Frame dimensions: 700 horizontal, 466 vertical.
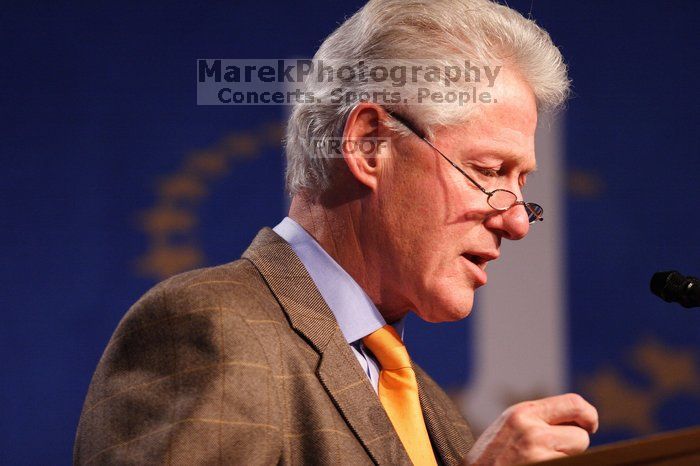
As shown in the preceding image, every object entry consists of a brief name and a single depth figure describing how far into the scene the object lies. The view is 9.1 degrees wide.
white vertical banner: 4.29
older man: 3.72
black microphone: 3.76
